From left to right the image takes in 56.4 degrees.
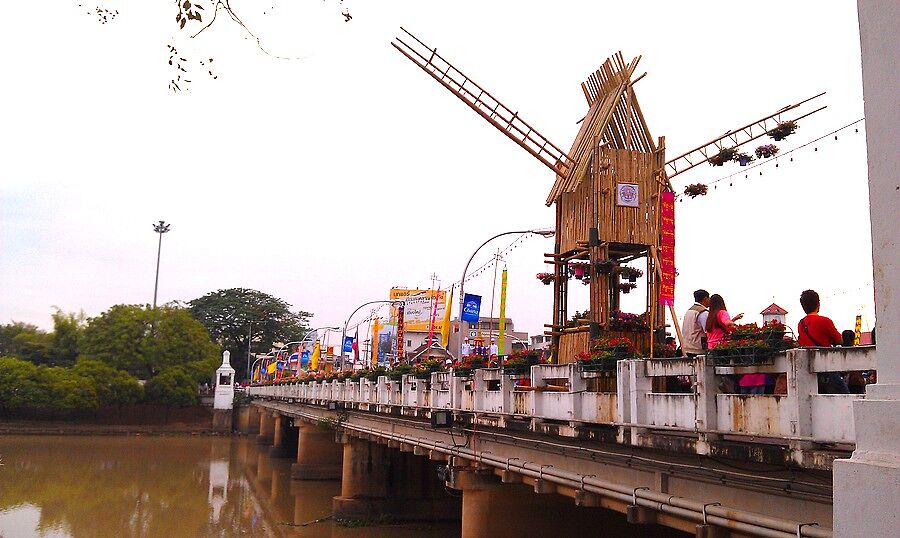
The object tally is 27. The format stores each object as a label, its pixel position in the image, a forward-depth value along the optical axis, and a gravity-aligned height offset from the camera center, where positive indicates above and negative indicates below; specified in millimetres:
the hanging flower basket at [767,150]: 13164 +3769
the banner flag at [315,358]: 53531 +1496
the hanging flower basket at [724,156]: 14242 +3978
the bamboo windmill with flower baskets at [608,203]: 16578 +3712
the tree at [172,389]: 77875 -1033
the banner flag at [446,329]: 26141 +1716
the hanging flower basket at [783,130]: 13141 +4085
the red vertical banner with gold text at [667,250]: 11977 +2028
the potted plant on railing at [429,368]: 19531 +370
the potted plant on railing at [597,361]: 10398 +336
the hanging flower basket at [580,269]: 17156 +2415
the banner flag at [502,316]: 21797 +1837
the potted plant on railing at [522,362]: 13367 +388
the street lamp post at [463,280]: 22300 +3225
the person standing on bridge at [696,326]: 9734 +745
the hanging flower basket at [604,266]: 16453 +2387
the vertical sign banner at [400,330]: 34956 +2265
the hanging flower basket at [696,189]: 14914 +3548
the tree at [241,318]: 105188 +7682
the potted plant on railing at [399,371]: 21889 +323
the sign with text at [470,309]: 24609 +2222
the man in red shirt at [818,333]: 7633 +548
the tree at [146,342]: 81875 +3416
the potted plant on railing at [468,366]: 16312 +365
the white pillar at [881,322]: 4520 +413
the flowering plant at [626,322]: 16234 +1290
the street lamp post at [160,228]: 99438 +17528
